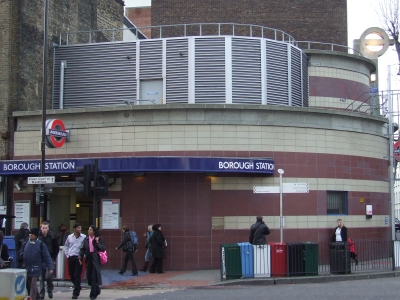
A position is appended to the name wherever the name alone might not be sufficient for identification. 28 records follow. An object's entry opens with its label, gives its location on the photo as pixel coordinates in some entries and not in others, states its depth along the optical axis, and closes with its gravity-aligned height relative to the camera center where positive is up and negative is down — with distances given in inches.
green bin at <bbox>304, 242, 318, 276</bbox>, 741.3 -45.7
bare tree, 1165.1 +344.9
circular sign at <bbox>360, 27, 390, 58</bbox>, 1136.8 +311.2
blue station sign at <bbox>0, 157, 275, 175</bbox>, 824.9 +68.3
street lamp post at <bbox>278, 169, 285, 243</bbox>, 776.1 +1.0
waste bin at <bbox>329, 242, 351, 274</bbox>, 759.7 -49.1
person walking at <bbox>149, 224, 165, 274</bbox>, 818.2 -37.2
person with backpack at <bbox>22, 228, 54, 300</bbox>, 555.2 -36.4
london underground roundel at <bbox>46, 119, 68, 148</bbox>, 868.4 +112.7
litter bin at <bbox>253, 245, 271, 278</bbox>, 731.4 -52.0
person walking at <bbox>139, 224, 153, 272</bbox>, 833.5 -40.8
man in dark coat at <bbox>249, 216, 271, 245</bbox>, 781.9 -18.3
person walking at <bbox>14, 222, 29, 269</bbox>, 690.9 -20.6
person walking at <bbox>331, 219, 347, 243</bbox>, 866.1 -20.0
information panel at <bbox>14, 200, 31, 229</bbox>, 915.4 +7.4
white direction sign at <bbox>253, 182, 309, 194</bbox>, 770.5 +35.4
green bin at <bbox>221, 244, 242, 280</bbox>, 724.0 -49.4
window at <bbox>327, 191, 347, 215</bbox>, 920.9 +21.4
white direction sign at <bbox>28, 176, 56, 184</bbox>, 778.2 +45.5
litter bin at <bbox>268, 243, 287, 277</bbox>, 735.7 -46.6
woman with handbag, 601.6 -37.0
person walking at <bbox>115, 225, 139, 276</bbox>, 801.6 -35.2
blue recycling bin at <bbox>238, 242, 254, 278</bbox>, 727.7 -48.4
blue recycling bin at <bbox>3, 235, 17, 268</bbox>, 711.1 -30.5
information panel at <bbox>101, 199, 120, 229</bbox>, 872.3 +4.6
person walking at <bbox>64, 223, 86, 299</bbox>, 614.5 -35.8
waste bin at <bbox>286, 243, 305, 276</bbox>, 736.3 -46.7
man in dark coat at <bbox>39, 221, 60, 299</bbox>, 599.3 -29.8
